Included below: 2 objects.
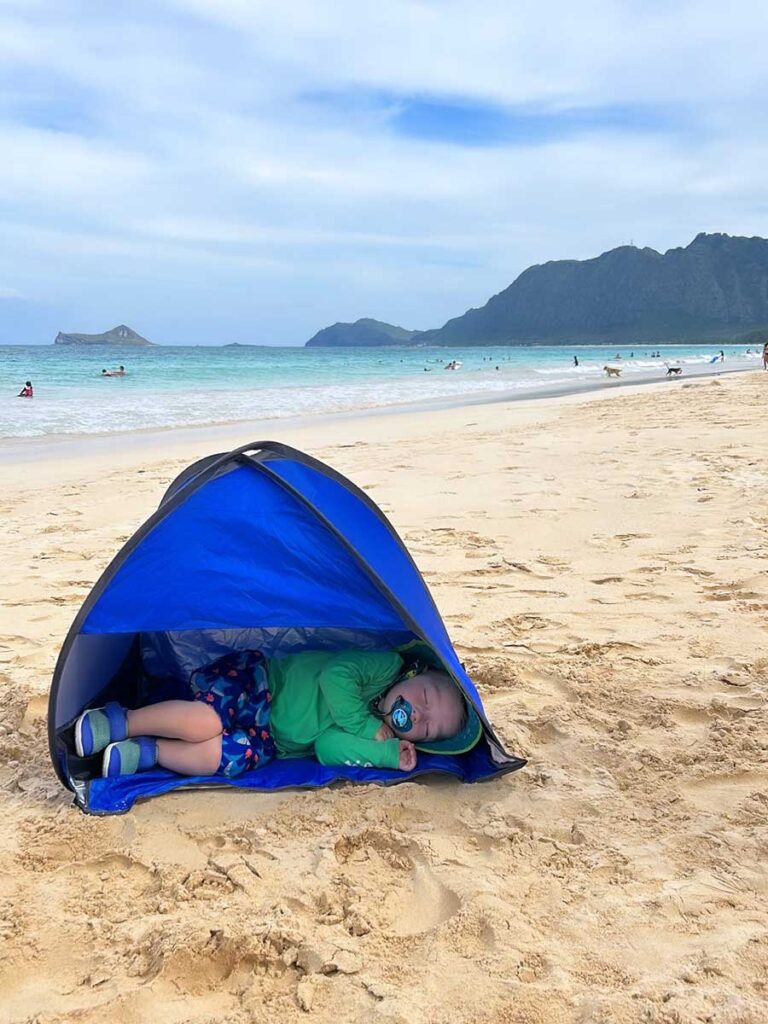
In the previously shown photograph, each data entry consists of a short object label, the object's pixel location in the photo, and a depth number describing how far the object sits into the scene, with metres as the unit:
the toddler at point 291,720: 3.32
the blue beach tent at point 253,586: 3.21
